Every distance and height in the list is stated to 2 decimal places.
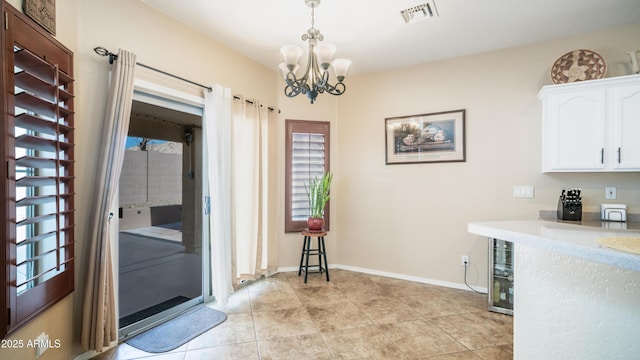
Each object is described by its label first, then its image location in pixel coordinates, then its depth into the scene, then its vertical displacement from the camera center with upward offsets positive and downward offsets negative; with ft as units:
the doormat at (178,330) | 7.07 -4.24
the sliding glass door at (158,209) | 8.29 -1.15
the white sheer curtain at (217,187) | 9.09 -0.36
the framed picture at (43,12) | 5.00 +3.05
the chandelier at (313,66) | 6.63 +2.73
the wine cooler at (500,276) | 9.06 -3.26
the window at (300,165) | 12.56 +0.50
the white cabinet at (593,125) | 7.89 +1.49
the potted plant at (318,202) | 11.66 -1.08
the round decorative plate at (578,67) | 8.47 +3.38
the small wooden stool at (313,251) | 11.49 -3.30
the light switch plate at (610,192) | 8.84 -0.51
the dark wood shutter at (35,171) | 4.45 +0.11
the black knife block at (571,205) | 8.75 -0.93
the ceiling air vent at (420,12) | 7.75 +4.66
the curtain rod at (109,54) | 6.64 +2.93
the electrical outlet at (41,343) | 5.23 -3.16
